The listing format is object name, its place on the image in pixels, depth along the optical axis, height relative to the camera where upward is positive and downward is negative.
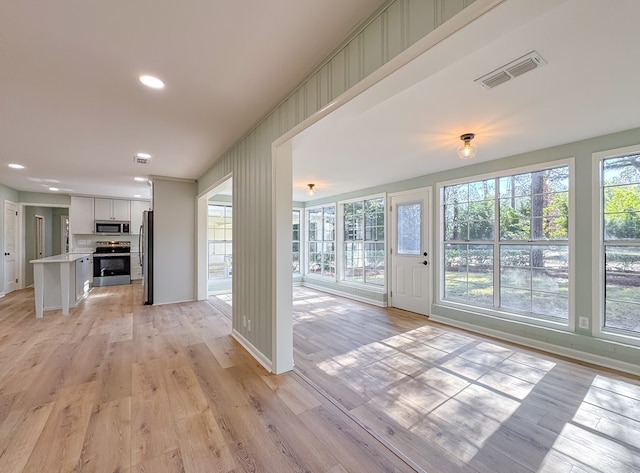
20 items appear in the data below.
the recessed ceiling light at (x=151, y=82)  2.09 +1.20
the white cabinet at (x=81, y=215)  7.17 +0.58
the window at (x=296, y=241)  8.07 -0.12
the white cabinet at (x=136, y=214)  7.89 +0.66
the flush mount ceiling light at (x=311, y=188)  5.64 +1.02
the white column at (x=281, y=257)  2.60 -0.19
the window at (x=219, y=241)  6.76 -0.10
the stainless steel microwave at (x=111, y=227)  7.45 +0.28
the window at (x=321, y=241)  7.20 -0.12
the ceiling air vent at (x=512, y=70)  1.73 +1.10
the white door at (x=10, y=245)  6.14 -0.16
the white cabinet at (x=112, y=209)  7.50 +0.77
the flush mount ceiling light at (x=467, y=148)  2.93 +0.94
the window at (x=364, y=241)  5.84 -0.10
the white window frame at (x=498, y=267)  3.21 -0.36
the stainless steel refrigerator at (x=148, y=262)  5.25 -0.47
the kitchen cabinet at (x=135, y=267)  8.08 -0.88
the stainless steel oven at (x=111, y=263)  7.30 -0.69
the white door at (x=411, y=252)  4.81 -0.29
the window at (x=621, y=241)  2.85 -0.06
